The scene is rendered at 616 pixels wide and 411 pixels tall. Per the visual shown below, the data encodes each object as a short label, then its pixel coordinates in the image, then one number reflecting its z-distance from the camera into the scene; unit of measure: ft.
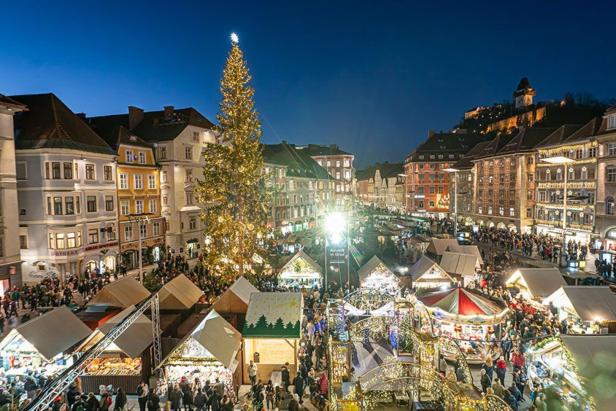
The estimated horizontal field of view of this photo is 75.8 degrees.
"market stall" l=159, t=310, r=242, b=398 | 43.55
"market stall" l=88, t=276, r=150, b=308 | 60.29
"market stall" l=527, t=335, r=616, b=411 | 32.22
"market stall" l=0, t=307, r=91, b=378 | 45.06
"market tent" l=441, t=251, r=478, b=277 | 83.15
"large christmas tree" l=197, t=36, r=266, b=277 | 80.64
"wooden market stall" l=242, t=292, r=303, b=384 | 49.83
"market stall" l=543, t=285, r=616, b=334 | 53.16
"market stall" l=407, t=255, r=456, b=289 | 78.43
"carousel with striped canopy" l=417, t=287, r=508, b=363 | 54.65
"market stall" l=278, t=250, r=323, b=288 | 83.76
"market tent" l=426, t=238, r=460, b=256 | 99.68
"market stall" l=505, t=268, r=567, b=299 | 66.03
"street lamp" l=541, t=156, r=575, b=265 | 86.63
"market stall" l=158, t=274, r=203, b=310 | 60.29
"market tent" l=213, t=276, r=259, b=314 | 56.13
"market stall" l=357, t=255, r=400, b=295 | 79.25
